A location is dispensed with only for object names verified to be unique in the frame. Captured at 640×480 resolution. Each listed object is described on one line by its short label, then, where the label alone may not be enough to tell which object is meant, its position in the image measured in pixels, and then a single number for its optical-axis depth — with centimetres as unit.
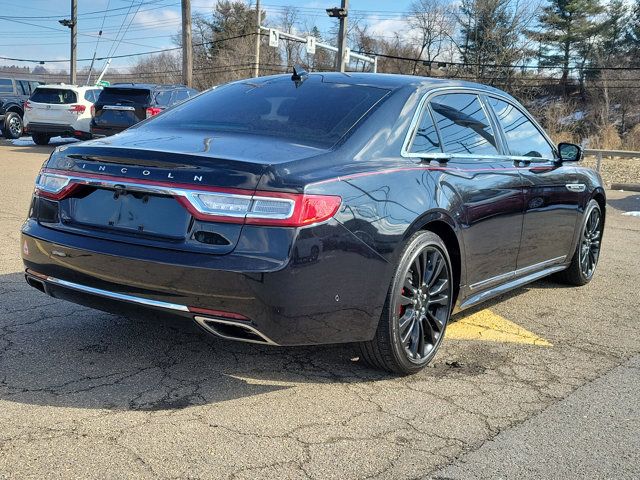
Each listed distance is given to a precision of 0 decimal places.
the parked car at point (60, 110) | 1919
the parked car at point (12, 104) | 2238
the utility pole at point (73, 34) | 3678
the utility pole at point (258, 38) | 4271
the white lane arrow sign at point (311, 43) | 2931
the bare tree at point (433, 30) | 6334
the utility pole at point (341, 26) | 2416
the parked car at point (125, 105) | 1582
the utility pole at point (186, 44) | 2497
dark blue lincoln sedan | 293
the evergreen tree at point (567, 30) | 6194
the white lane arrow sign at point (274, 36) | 2815
